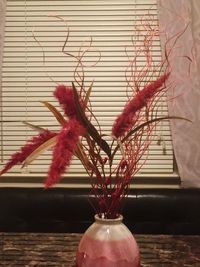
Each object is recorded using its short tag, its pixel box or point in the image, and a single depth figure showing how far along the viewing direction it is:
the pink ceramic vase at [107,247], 0.97
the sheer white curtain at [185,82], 2.19
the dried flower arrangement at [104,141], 0.90
